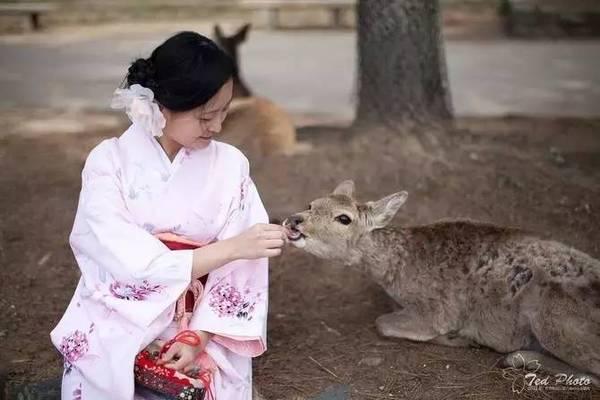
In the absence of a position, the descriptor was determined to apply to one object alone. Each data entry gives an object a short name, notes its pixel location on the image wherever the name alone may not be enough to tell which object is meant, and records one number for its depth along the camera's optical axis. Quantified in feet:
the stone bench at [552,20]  47.55
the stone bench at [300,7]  52.80
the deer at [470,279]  12.14
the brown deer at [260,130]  23.62
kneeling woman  9.72
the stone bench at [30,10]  51.03
